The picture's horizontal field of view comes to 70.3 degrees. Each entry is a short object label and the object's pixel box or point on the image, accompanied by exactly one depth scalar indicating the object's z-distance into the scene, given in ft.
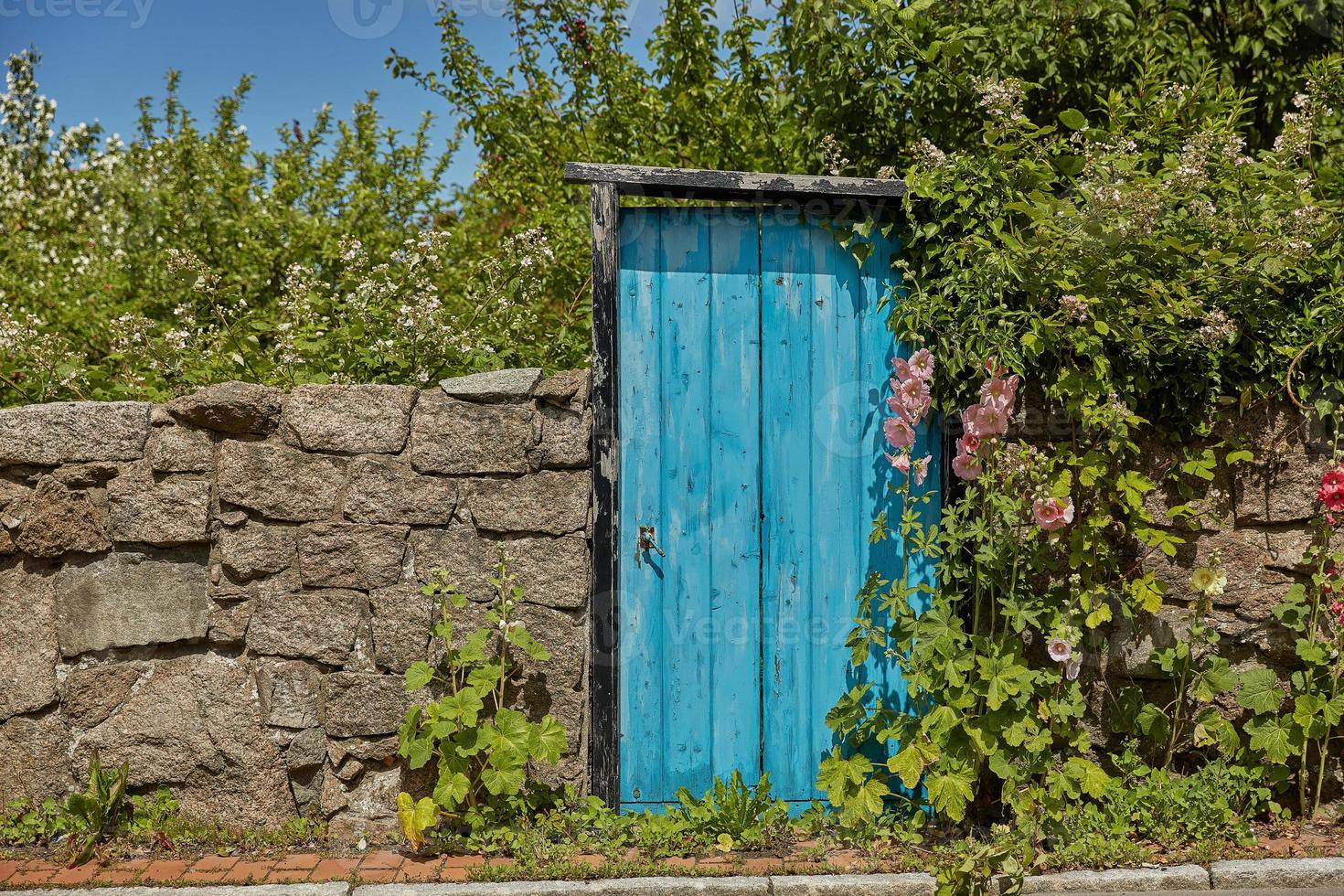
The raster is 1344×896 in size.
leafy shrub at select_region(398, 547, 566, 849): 11.56
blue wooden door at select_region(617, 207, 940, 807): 12.45
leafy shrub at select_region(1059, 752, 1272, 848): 11.66
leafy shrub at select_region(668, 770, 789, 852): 11.73
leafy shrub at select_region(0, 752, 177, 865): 11.79
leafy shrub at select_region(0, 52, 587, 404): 13.94
